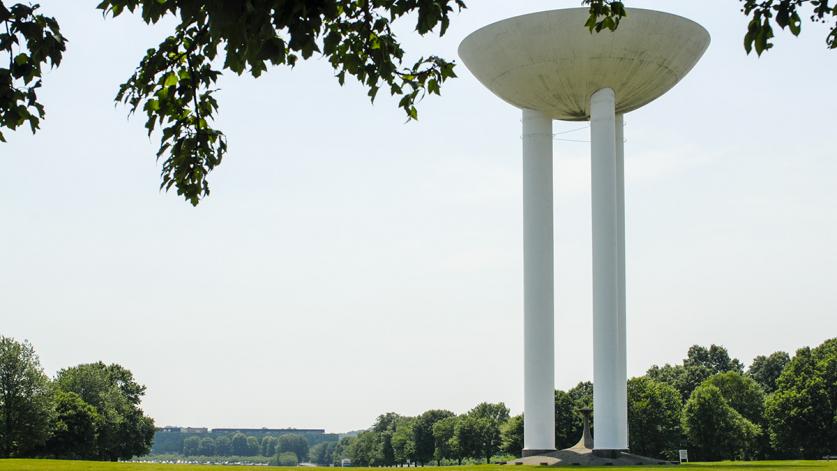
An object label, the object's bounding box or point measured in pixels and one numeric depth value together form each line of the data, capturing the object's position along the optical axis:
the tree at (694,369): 83.62
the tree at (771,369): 86.52
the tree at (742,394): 71.81
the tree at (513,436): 77.69
